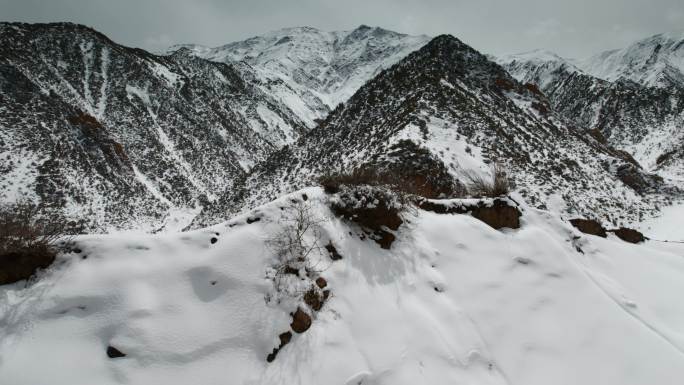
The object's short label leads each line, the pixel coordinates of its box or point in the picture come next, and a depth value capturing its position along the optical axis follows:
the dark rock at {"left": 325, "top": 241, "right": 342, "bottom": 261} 5.61
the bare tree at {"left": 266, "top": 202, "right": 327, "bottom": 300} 4.87
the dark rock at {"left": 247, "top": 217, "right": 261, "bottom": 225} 5.62
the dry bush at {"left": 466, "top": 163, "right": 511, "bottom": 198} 8.00
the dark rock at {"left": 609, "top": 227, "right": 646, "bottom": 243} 9.04
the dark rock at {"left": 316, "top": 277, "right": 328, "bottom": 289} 5.07
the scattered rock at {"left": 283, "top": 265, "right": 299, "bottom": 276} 5.03
